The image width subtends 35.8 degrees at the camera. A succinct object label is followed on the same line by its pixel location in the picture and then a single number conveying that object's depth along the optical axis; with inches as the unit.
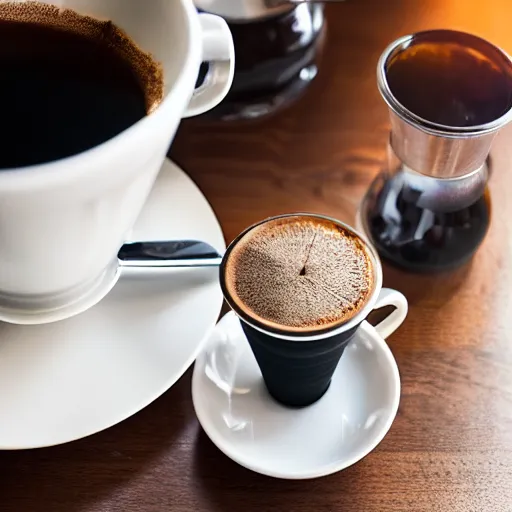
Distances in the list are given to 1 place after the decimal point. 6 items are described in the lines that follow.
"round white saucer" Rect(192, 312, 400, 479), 20.5
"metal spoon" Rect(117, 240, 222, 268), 24.1
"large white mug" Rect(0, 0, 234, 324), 17.2
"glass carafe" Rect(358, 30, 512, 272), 23.5
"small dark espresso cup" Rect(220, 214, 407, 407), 18.9
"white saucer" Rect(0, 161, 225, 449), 20.8
